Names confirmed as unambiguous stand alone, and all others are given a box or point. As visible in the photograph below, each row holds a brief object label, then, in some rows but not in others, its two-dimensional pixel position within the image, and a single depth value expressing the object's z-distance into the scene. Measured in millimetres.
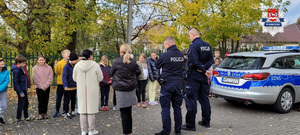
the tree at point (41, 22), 10945
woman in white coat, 4770
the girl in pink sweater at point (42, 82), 6094
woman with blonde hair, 4551
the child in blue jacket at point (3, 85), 5633
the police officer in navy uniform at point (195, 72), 5055
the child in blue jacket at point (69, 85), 6035
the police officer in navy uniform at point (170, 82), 4672
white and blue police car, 6172
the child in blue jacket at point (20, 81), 5691
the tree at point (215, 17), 11711
